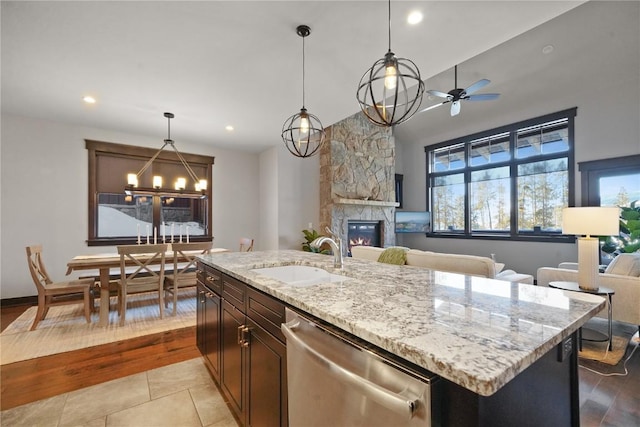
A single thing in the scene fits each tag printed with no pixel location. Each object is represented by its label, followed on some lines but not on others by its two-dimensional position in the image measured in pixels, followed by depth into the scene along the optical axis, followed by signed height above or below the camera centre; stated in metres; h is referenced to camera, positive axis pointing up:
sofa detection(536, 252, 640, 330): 2.80 -0.75
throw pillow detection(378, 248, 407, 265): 3.19 -0.50
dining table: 3.22 -0.60
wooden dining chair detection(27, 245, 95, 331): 3.14 -0.88
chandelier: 3.70 +0.42
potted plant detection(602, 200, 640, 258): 4.09 -0.36
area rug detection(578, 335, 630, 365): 2.52 -1.32
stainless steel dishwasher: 0.66 -0.46
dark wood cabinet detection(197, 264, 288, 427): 1.25 -0.73
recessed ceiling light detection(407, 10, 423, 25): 2.10 +1.49
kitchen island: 0.63 -0.34
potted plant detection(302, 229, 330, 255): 5.57 -0.52
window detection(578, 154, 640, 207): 4.58 +0.52
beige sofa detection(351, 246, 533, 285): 2.57 -0.50
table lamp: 2.76 -0.18
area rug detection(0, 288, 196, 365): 2.71 -1.29
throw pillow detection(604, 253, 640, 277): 2.98 -0.59
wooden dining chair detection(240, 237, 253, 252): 4.36 -0.48
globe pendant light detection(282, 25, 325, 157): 2.21 +0.78
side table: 2.71 -0.80
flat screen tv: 7.28 -0.23
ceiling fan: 3.85 +1.72
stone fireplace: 6.22 +0.89
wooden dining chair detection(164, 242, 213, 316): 3.64 -0.70
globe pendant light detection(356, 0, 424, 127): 1.48 +0.71
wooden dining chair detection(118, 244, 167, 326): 3.31 -0.70
